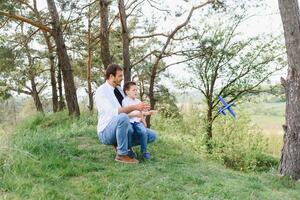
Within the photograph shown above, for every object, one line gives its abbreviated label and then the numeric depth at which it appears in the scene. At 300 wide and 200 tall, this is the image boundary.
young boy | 5.60
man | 5.20
